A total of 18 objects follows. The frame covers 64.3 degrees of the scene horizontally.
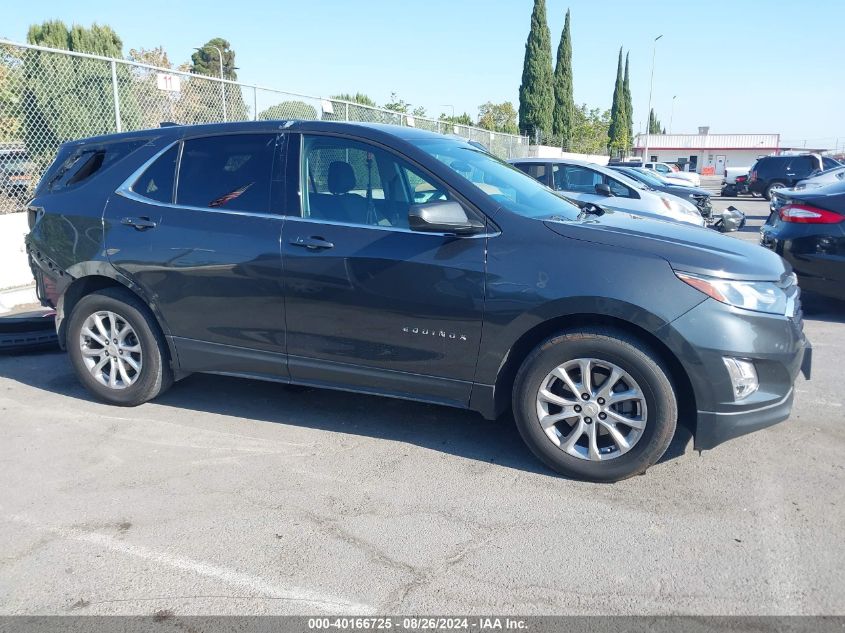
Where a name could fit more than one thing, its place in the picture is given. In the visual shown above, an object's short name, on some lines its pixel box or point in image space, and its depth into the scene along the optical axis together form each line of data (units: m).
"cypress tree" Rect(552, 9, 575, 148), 52.38
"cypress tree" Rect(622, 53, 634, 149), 75.31
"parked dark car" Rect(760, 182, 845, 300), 6.68
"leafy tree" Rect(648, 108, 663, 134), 134.50
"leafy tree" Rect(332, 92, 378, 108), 38.18
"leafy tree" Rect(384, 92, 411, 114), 46.59
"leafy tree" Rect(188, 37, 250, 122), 10.38
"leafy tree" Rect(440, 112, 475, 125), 50.81
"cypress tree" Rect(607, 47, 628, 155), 71.65
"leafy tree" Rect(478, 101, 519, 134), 68.94
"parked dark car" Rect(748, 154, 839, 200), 23.52
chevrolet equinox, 3.41
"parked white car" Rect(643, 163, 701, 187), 25.15
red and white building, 81.62
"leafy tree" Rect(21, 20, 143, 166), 8.48
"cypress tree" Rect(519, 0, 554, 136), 47.50
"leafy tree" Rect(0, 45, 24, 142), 8.12
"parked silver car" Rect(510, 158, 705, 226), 10.40
